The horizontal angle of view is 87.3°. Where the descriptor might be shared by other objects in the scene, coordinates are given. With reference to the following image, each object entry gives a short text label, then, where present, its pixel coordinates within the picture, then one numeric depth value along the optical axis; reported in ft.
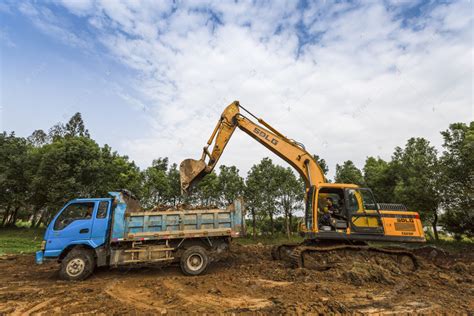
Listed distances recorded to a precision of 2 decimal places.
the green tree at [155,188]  95.25
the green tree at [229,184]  89.20
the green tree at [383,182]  78.63
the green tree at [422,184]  57.00
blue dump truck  25.20
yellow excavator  26.81
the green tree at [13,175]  81.25
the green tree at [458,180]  50.19
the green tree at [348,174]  88.53
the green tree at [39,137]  146.86
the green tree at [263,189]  89.20
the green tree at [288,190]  89.86
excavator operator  27.63
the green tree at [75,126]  126.82
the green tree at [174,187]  95.86
